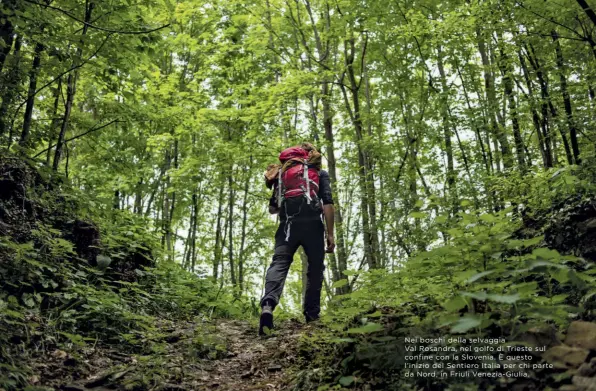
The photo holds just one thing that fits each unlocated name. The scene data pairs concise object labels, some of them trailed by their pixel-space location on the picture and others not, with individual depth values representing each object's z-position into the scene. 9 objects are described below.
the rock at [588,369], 1.93
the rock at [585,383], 1.85
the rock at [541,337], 2.31
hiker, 5.35
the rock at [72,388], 3.01
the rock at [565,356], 2.07
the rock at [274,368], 3.83
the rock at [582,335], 2.18
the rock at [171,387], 3.29
